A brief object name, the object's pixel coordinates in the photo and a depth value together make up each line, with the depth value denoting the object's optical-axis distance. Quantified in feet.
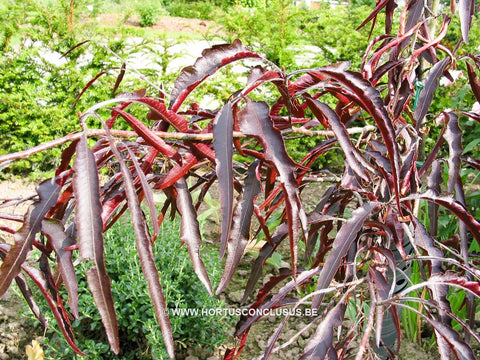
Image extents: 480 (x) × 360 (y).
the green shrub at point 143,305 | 5.29
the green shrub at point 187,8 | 41.68
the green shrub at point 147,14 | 43.45
